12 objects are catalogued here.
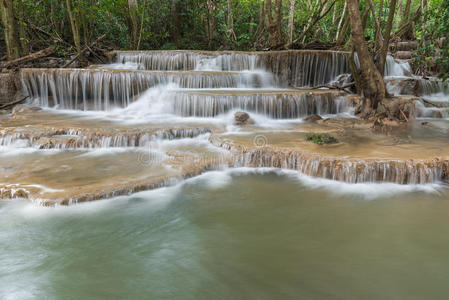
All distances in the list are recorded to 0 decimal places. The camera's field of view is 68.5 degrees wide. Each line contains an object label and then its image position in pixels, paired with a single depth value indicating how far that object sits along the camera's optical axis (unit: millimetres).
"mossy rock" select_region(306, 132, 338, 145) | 6072
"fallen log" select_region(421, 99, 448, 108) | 9225
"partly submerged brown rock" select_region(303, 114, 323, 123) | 8250
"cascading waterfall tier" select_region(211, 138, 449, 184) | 4883
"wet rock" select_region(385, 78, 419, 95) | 10492
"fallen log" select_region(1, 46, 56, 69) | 10555
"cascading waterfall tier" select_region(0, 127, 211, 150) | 6430
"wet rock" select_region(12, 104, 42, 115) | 9234
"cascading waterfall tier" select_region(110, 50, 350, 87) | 11367
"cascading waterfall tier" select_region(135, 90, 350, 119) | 8633
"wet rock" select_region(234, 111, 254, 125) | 8023
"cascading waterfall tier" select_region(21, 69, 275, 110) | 9695
